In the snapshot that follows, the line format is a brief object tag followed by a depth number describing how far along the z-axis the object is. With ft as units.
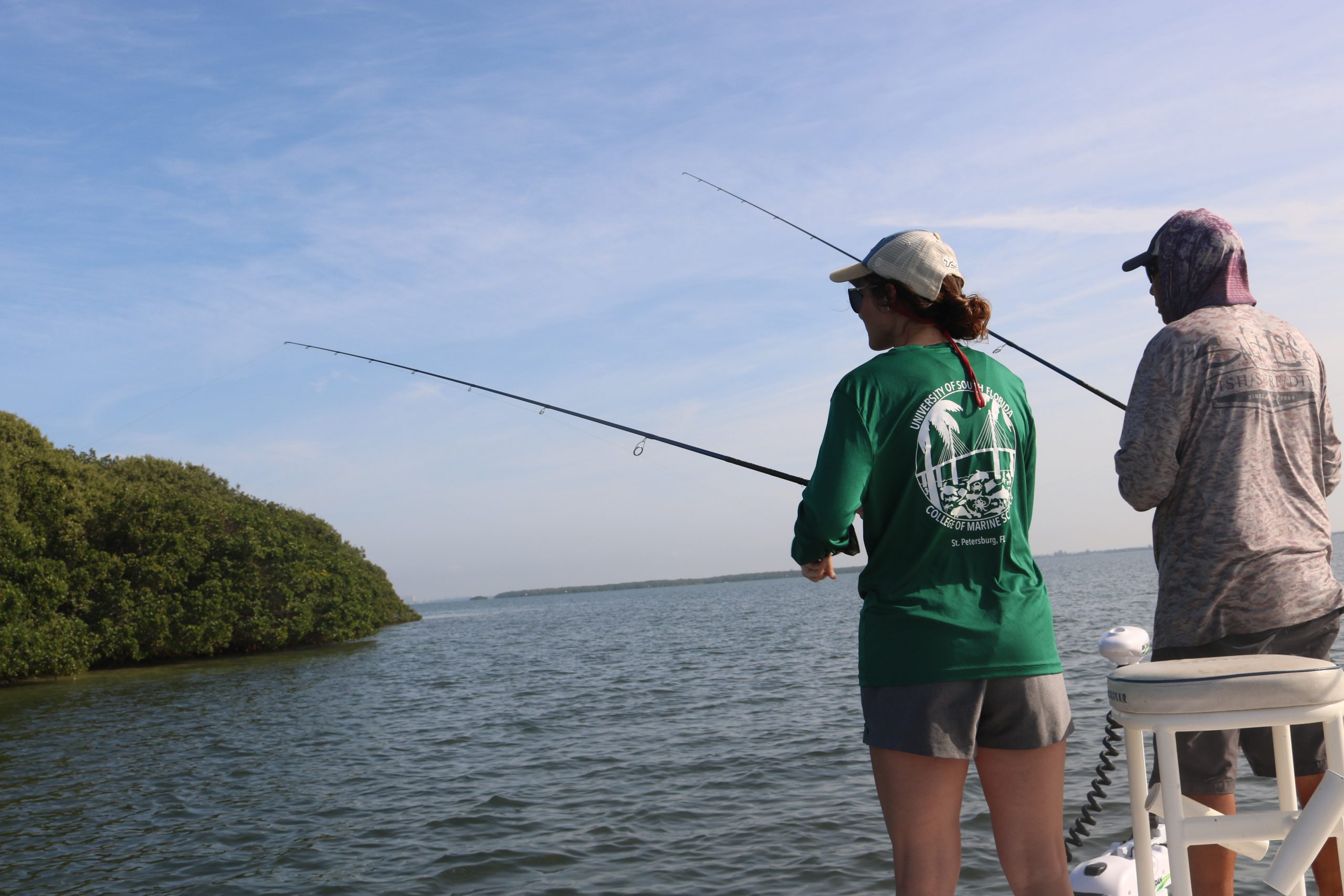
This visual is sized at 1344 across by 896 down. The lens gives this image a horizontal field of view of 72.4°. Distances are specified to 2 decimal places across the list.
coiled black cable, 11.95
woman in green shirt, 6.83
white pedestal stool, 6.91
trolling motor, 11.69
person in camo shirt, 8.41
